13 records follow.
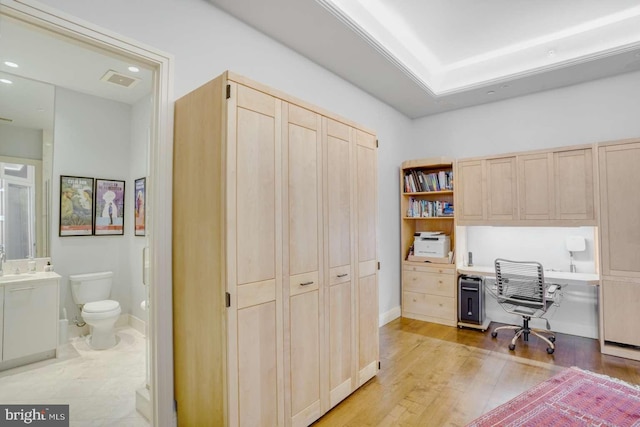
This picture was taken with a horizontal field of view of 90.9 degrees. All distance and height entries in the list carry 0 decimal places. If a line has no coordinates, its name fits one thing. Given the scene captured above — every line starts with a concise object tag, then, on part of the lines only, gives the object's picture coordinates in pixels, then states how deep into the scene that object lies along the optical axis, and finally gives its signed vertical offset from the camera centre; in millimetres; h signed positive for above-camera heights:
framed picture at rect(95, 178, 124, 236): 3947 +185
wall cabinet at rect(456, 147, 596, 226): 3363 +328
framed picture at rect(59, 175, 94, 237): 3680 +193
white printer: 4141 -352
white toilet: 3354 -930
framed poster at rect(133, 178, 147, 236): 3898 +190
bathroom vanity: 2900 -911
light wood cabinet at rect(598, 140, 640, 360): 3037 -288
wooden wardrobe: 1645 -229
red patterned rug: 1819 -1201
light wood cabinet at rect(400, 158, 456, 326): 4012 -12
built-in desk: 3525 -1019
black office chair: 3248 -809
